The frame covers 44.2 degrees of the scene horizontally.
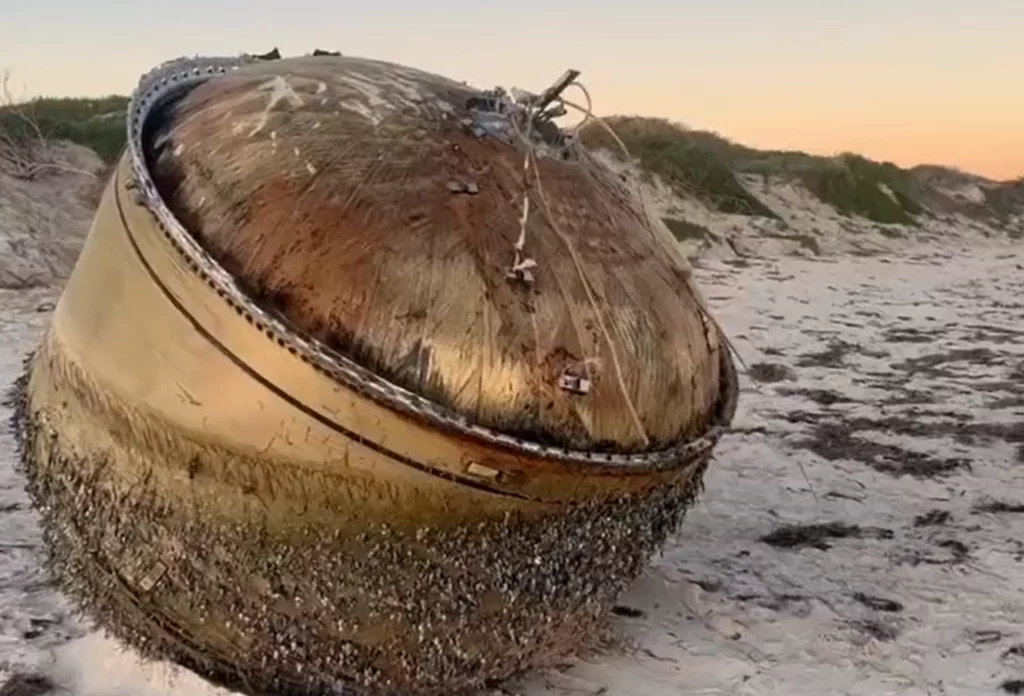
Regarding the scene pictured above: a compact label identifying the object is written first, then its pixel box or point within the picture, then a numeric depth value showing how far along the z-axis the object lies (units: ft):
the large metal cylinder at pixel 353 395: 9.75
